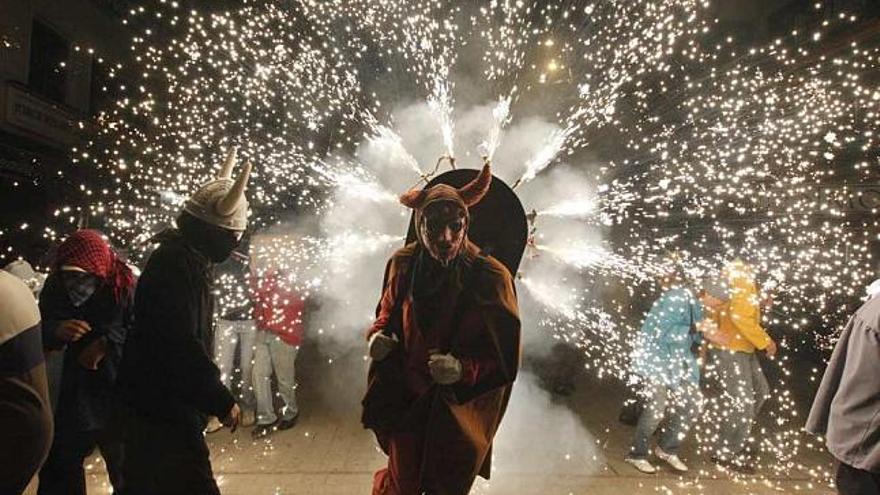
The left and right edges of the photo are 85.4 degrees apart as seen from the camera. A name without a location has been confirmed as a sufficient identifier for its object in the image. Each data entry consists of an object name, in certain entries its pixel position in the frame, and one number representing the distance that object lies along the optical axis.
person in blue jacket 5.12
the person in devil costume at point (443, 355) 2.72
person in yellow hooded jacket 5.20
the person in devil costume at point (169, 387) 2.50
